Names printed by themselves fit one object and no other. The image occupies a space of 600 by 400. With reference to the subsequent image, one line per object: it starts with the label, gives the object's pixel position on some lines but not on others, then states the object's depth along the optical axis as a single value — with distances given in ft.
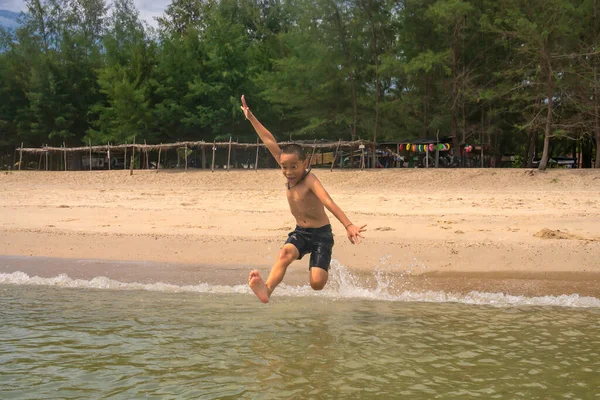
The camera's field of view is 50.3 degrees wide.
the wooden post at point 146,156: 113.26
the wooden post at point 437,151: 100.83
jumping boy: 19.47
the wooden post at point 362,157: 100.42
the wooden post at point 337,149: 106.32
